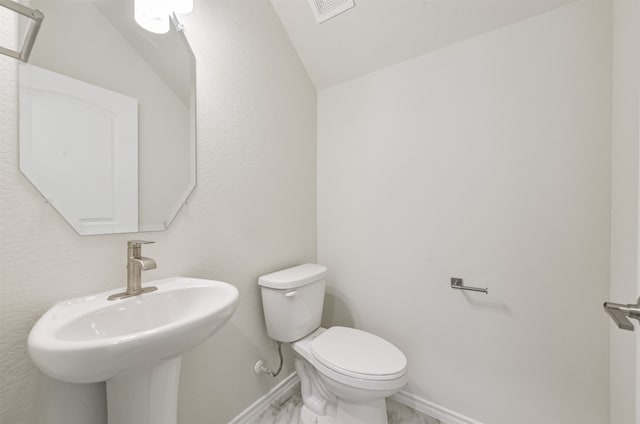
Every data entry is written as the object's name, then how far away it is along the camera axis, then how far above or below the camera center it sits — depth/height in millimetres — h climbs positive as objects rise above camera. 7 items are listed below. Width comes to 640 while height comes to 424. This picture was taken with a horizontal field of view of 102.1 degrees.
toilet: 1083 -668
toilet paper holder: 1297 -371
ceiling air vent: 1365 +1094
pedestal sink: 527 -313
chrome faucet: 824 -189
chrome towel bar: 508 +388
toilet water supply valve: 1362 -843
